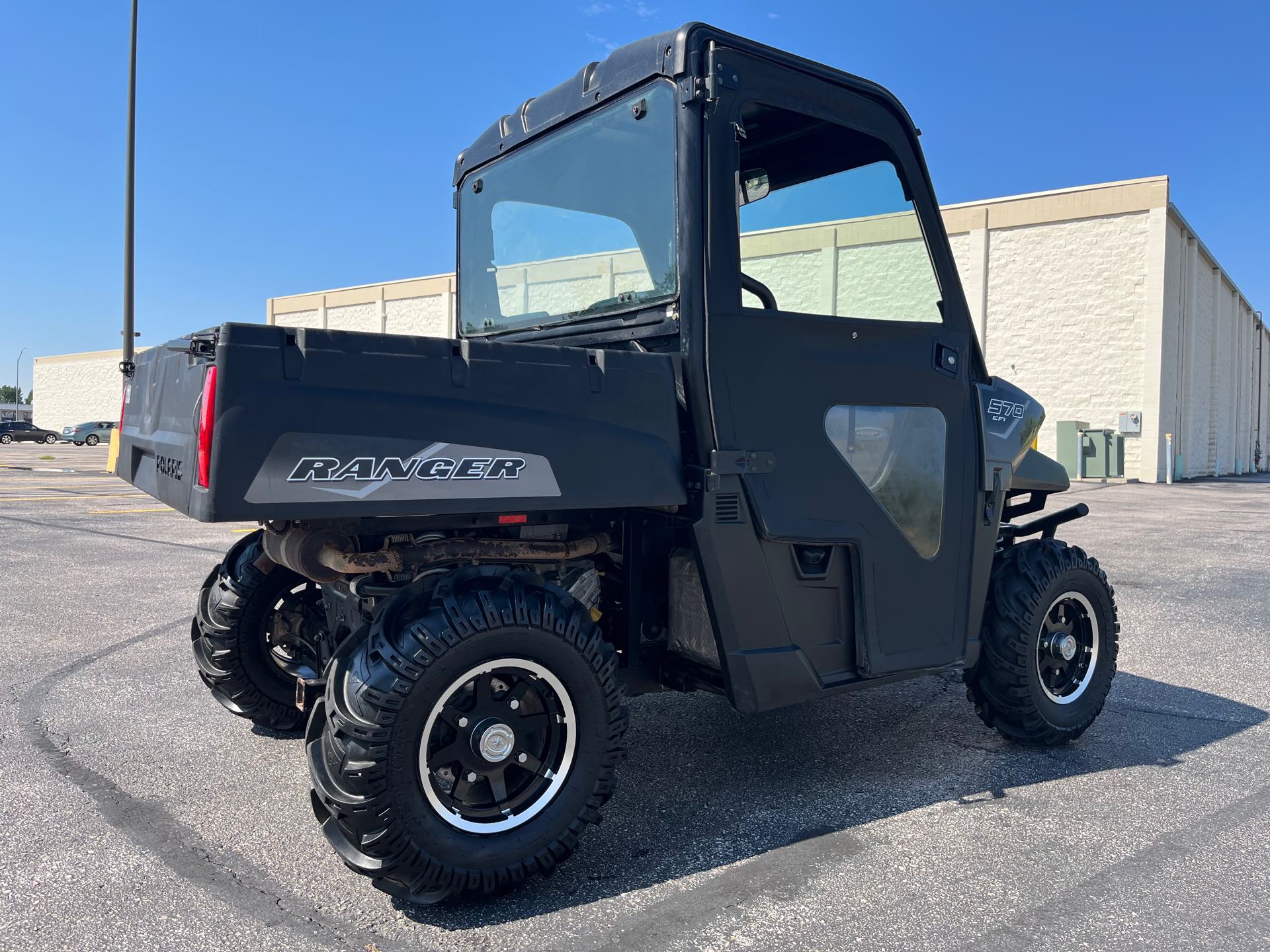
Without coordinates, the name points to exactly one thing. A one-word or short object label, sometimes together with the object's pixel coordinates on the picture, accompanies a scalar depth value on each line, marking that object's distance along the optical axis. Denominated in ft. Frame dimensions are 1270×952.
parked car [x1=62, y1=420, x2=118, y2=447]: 167.63
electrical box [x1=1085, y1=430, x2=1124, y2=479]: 87.92
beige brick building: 86.02
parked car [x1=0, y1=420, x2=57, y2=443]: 170.60
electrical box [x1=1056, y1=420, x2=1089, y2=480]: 87.86
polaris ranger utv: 8.30
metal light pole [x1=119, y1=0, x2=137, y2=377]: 57.47
